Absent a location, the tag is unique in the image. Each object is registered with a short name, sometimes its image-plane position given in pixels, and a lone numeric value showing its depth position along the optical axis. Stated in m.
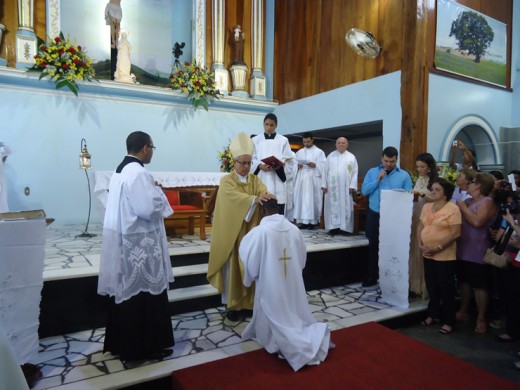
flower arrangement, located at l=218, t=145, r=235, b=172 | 7.04
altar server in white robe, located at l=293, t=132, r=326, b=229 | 7.10
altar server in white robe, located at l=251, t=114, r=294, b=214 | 5.56
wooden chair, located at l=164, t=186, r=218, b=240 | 5.71
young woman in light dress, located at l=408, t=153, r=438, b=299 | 4.44
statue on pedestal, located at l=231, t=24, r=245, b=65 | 8.85
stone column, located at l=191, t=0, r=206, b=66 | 8.62
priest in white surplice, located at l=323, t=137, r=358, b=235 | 6.56
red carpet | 2.61
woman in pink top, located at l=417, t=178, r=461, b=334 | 3.81
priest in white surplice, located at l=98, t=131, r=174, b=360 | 2.75
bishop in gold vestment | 3.68
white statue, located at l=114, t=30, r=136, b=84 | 7.61
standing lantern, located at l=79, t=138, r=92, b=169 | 5.65
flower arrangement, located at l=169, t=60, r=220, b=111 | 7.88
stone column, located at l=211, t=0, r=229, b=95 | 8.65
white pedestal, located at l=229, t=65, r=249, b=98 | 8.83
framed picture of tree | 6.38
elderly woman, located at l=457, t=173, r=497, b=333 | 3.80
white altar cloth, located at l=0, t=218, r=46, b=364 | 2.38
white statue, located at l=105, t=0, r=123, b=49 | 7.62
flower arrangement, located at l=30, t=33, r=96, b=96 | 6.51
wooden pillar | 6.05
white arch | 6.39
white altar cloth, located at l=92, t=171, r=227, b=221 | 5.43
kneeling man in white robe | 2.91
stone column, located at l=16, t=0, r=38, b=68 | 6.59
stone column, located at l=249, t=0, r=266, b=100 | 9.03
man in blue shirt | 4.62
